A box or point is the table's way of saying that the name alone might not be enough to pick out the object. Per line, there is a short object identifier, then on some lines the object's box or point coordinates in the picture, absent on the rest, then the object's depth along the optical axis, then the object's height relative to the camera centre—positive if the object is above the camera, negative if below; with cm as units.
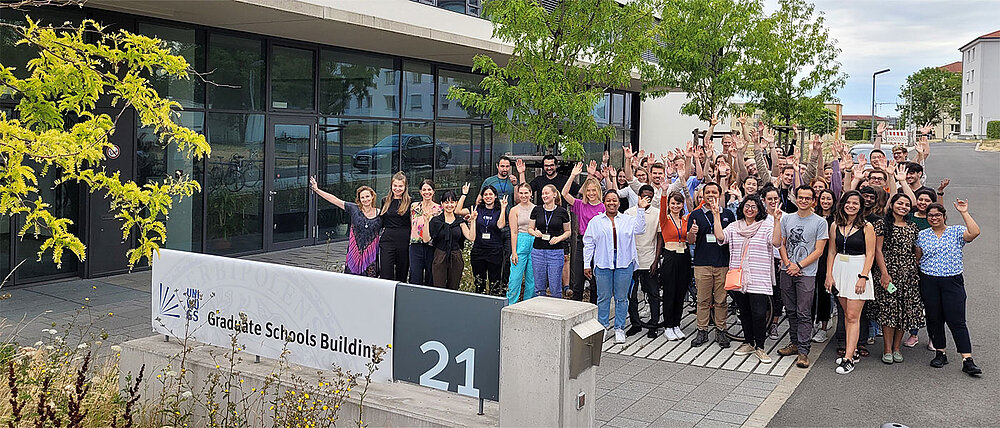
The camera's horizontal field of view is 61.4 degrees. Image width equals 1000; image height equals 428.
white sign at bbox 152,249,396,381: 604 -110
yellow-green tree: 483 +28
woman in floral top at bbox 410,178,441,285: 988 -79
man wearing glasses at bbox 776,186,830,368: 869 -87
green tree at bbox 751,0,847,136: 2441 +337
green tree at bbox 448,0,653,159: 1308 +176
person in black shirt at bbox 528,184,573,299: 986 -73
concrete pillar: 499 -119
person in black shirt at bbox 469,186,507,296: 1023 -86
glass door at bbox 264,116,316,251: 1614 -31
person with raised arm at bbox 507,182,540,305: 1008 -98
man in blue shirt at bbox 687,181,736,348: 923 -100
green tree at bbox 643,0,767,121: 2120 +319
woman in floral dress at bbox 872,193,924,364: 858 -99
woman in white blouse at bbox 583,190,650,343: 933 -87
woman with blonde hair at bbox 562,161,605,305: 1027 -45
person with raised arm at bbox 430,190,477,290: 994 -84
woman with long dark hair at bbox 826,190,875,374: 841 -84
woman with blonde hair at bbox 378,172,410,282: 977 -75
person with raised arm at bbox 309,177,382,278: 981 -80
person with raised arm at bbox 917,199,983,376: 833 -96
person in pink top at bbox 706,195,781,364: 875 -88
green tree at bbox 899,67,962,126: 9319 +949
